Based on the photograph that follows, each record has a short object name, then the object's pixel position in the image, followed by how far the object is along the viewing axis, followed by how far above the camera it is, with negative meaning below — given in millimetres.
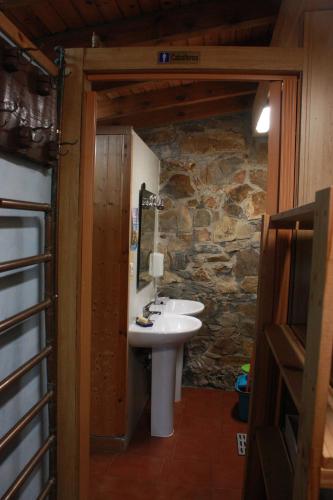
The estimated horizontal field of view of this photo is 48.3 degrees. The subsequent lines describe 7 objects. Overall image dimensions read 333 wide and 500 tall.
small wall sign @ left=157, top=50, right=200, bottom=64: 1348 +611
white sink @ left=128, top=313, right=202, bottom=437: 2428 -874
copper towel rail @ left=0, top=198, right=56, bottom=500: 1037 -447
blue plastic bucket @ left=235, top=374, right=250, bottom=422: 2830 -1301
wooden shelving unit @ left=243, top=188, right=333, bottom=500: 668 -362
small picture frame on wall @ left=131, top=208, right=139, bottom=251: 2497 -38
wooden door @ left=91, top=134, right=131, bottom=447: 2398 -406
